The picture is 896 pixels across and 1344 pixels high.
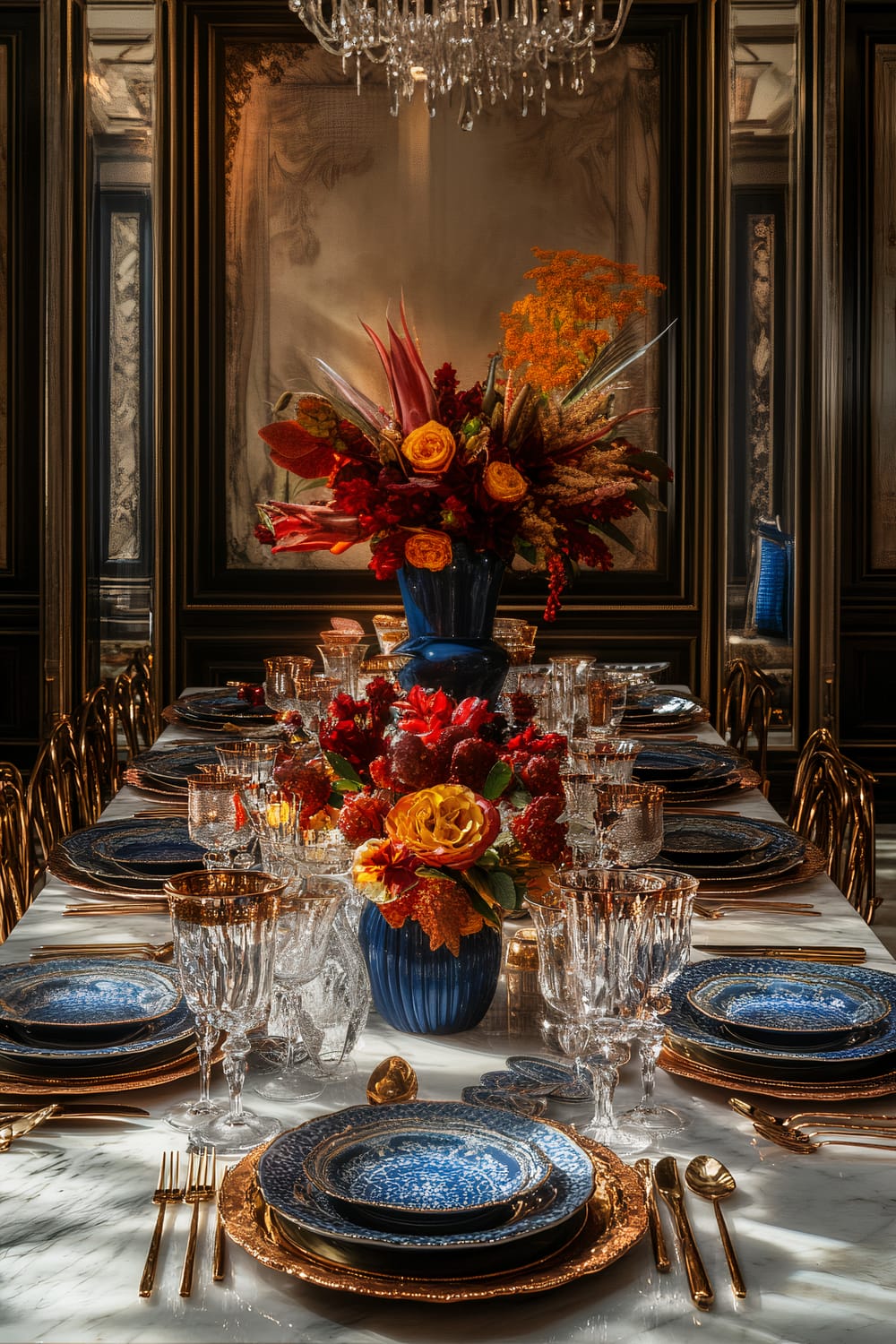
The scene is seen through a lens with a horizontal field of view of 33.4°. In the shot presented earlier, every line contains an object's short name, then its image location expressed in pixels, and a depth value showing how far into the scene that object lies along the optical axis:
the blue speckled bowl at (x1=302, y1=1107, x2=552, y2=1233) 1.04
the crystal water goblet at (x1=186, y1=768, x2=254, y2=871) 1.90
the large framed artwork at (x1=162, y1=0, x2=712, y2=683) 5.62
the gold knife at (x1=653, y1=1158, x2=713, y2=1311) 1.02
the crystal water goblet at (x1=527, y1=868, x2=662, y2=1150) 1.24
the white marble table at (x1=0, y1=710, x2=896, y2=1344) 0.97
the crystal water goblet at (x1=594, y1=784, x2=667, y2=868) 1.76
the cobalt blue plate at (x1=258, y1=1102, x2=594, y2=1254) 1.01
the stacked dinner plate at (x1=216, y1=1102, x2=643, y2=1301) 1.00
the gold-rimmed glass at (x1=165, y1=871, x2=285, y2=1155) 1.23
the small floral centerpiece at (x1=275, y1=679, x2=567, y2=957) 1.41
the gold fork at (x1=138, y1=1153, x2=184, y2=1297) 1.02
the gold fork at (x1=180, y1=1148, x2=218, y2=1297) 1.14
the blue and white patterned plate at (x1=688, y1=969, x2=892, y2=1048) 1.47
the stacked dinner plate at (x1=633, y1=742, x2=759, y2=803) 2.84
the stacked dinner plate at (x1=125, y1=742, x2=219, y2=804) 2.82
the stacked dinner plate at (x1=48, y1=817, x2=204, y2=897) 2.12
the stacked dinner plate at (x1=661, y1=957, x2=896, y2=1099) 1.40
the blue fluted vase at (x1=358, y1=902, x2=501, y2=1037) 1.53
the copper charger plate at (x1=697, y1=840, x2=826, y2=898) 2.15
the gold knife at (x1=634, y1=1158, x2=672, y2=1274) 1.06
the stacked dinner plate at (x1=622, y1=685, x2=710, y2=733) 3.66
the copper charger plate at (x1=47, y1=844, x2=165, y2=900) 2.10
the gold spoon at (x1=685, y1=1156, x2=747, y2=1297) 1.18
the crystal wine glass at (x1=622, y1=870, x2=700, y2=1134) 1.25
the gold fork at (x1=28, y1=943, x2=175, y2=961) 1.78
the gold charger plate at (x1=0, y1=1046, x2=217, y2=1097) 1.35
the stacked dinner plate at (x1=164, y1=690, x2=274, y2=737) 3.52
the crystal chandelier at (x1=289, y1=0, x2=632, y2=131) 3.95
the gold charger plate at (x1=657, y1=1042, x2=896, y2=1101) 1.36
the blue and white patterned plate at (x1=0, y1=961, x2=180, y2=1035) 1.48
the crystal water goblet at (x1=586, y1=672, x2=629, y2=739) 2.67
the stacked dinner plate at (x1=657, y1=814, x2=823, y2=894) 2.19
